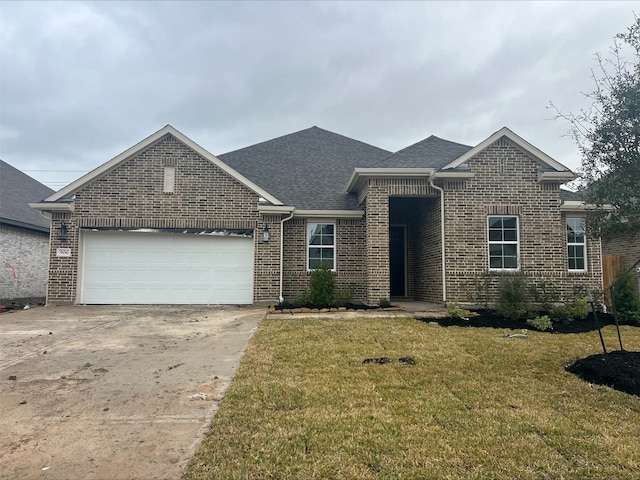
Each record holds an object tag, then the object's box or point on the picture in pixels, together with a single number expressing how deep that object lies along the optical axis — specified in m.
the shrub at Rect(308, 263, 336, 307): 11.45
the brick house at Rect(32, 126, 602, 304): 11.36
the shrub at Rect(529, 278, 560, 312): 10.11
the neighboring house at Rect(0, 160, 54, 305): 14.57
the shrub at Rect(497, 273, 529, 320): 9.48
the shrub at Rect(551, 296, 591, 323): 9.49
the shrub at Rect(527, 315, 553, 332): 8.41
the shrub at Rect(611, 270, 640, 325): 9.90
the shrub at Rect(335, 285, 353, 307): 11.62
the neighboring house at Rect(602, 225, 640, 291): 16.11
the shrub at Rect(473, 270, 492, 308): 10.88
